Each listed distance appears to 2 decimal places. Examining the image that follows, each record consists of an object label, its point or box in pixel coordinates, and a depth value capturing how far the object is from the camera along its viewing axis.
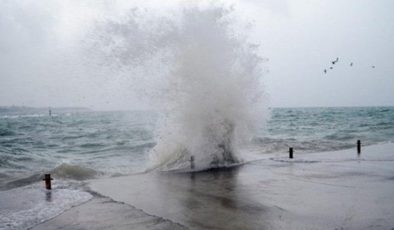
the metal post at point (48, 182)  11.71
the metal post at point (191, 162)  15.66
